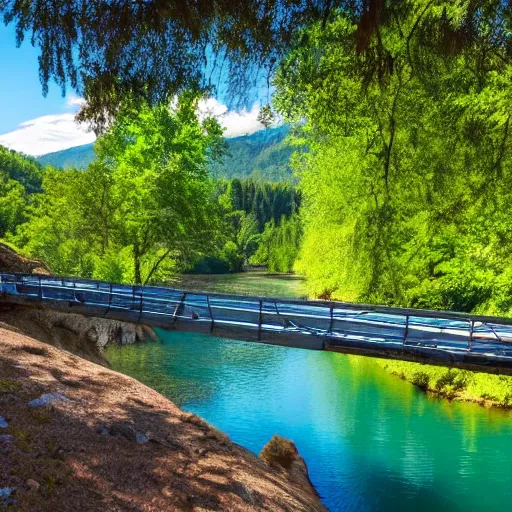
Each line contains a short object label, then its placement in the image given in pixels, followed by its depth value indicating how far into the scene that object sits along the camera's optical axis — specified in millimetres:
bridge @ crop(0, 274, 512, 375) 9102
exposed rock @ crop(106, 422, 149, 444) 7653
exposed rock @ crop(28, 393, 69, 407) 7387
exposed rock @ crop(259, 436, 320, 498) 10820
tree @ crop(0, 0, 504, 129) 5621
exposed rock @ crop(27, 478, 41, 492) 5371
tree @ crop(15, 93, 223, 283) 28859
